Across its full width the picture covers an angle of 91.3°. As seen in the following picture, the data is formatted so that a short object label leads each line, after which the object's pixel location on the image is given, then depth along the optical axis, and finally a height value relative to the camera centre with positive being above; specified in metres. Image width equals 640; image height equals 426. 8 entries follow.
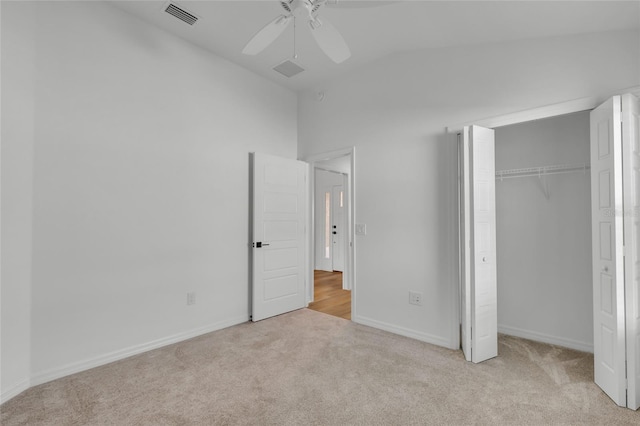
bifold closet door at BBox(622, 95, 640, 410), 1.98 -0.10
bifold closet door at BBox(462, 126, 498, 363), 2.62 -0.27
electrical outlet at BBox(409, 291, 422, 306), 3.13 -0.84
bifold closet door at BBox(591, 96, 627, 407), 2.01 -0.23
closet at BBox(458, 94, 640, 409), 2.00 -0.18
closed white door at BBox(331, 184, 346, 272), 7.04 -0.27
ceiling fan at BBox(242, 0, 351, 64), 1.87 +1.18
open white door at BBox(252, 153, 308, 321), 3.70 -0.25
